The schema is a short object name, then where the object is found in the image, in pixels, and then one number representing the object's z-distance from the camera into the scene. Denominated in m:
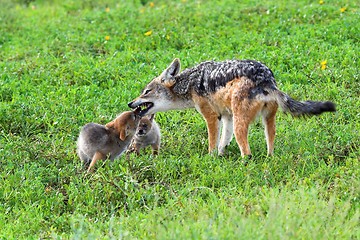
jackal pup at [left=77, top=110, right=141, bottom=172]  17.43
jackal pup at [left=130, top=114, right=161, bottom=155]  18.70
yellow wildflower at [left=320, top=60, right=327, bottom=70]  22.68
